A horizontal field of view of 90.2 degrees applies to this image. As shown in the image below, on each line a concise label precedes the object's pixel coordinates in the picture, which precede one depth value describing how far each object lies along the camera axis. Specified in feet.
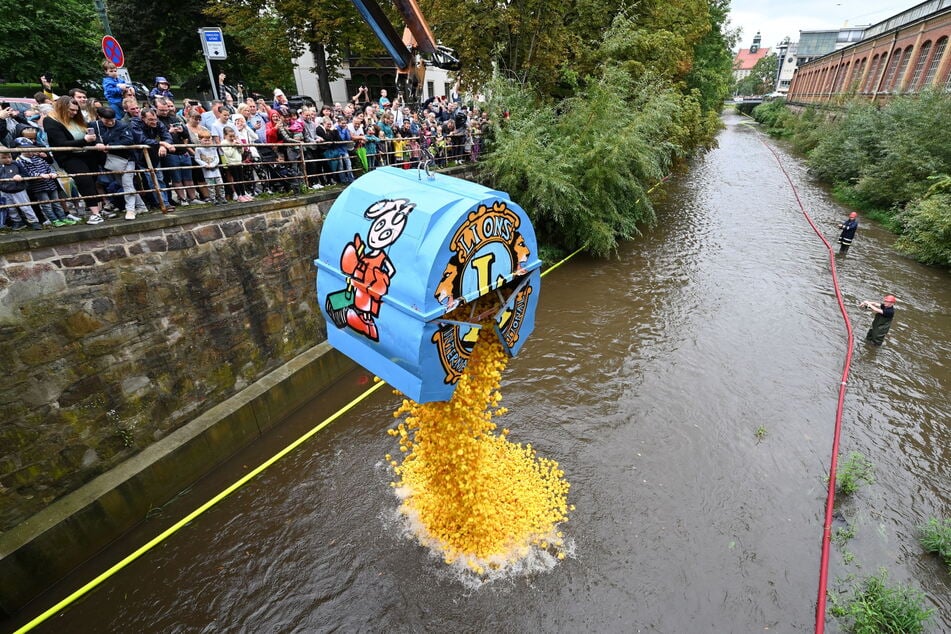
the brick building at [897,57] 96.27
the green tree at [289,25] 53.83
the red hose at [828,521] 17.39
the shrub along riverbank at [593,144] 45.29
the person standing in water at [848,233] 51.65
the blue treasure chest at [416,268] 13.34
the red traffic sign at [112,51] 27.86
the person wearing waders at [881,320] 33.81
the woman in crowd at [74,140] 20.66
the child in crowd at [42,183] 19.81
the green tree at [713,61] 95.58
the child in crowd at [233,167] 26.78
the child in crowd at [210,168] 25.70
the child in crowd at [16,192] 19.07
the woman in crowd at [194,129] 25.34
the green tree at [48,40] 69.77
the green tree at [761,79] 382.63
